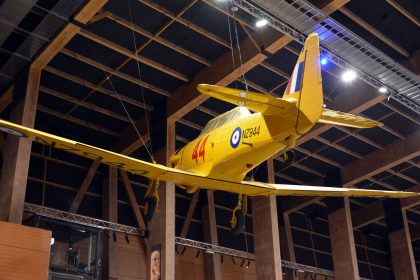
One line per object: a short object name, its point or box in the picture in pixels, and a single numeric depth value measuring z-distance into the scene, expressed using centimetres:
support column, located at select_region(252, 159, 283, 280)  2027
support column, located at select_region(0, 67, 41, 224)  1493
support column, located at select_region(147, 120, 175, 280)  1723
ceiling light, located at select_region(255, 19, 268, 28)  1462
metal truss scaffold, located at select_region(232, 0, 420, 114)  1448
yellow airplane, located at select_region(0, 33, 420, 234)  1081
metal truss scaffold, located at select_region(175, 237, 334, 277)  2050
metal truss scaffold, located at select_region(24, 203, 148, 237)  1669
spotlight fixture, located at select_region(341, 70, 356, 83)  1684
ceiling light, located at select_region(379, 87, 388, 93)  1766
